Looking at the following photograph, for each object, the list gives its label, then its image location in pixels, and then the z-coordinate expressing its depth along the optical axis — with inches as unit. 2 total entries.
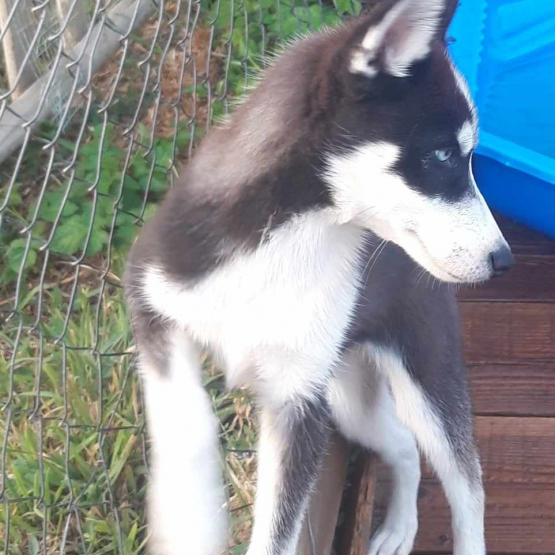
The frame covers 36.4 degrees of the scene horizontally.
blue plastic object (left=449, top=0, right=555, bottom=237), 91.7
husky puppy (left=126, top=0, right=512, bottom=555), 51.1
